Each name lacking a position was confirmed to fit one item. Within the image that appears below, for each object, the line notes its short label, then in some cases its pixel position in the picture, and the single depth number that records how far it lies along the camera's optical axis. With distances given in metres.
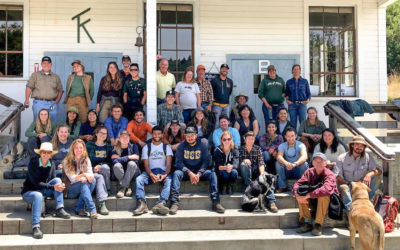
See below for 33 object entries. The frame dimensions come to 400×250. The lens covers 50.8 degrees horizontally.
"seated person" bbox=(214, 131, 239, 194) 6.60
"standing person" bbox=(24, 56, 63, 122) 8.14
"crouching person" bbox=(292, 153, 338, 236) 5.72
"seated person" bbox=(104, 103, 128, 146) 7.49
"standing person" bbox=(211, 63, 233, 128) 8.66
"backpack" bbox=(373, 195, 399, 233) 5.82
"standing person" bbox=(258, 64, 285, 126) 8.98
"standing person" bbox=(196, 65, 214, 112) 8.56
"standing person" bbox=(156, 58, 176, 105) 8.45
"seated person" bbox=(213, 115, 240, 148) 7.38
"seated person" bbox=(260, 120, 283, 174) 7.34
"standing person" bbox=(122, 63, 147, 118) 8.06
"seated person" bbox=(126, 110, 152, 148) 7.48
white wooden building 9.49
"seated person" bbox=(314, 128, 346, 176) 7.14
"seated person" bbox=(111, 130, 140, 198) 6.46
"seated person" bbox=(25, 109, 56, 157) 7.06
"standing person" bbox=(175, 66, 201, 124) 8.26
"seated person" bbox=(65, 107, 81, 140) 7.52
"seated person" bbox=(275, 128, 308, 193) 6.76
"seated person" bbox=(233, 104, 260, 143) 8.10
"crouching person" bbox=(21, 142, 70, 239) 5.79
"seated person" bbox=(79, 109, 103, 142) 7.49
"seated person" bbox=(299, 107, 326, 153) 7.84
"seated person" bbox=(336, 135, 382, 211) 6.36
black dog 6.16
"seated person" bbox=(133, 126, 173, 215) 6.20
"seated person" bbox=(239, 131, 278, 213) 6.69
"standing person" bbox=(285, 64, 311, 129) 8.91
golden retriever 5.01
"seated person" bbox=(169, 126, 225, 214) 6.57
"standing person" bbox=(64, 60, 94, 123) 8.20
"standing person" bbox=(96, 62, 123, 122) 8.07
